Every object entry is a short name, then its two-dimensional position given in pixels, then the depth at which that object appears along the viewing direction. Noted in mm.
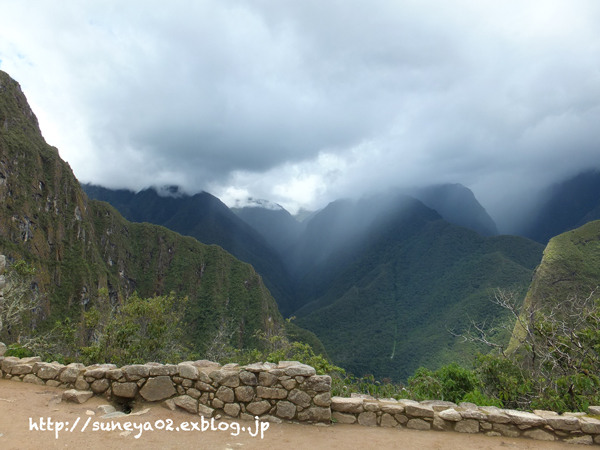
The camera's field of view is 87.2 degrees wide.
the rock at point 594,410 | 6402
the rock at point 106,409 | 6424
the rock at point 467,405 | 6636
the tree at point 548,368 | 7805
